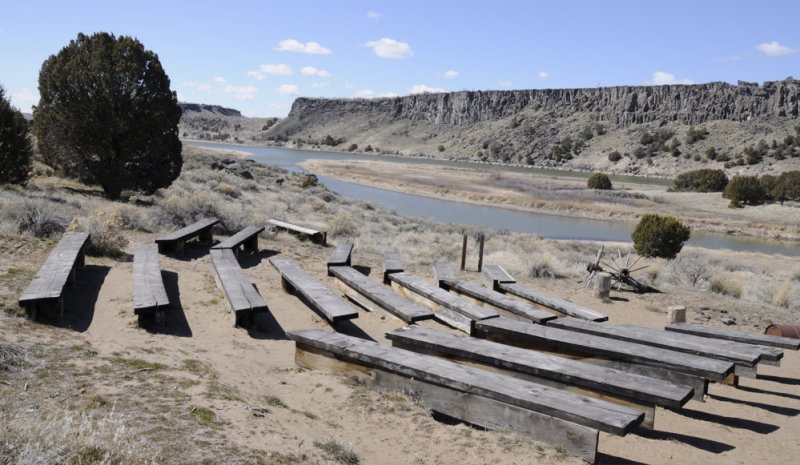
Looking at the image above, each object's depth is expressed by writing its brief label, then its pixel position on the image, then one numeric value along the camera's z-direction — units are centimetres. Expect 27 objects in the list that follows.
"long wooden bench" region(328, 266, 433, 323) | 656
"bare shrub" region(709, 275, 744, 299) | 1167
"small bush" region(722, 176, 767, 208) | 4012
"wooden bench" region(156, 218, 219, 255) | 954
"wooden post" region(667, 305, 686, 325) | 798
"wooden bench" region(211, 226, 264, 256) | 969
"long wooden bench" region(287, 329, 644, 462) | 361
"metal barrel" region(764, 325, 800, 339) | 748
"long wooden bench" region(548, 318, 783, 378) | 527
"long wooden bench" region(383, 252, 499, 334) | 677
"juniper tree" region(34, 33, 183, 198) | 1488
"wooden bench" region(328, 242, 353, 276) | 930
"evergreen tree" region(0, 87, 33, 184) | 1330
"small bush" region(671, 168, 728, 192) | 4891
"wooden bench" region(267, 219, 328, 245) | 1232
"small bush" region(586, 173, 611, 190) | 5103
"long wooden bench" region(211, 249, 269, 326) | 645
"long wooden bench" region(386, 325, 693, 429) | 413
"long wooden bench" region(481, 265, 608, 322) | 730
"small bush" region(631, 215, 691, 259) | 1689
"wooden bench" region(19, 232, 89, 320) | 544
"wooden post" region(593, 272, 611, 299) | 988
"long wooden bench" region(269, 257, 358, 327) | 634
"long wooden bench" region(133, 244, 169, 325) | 589
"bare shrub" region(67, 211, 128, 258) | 886
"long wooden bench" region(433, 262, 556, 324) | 689
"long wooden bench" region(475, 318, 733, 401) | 483
